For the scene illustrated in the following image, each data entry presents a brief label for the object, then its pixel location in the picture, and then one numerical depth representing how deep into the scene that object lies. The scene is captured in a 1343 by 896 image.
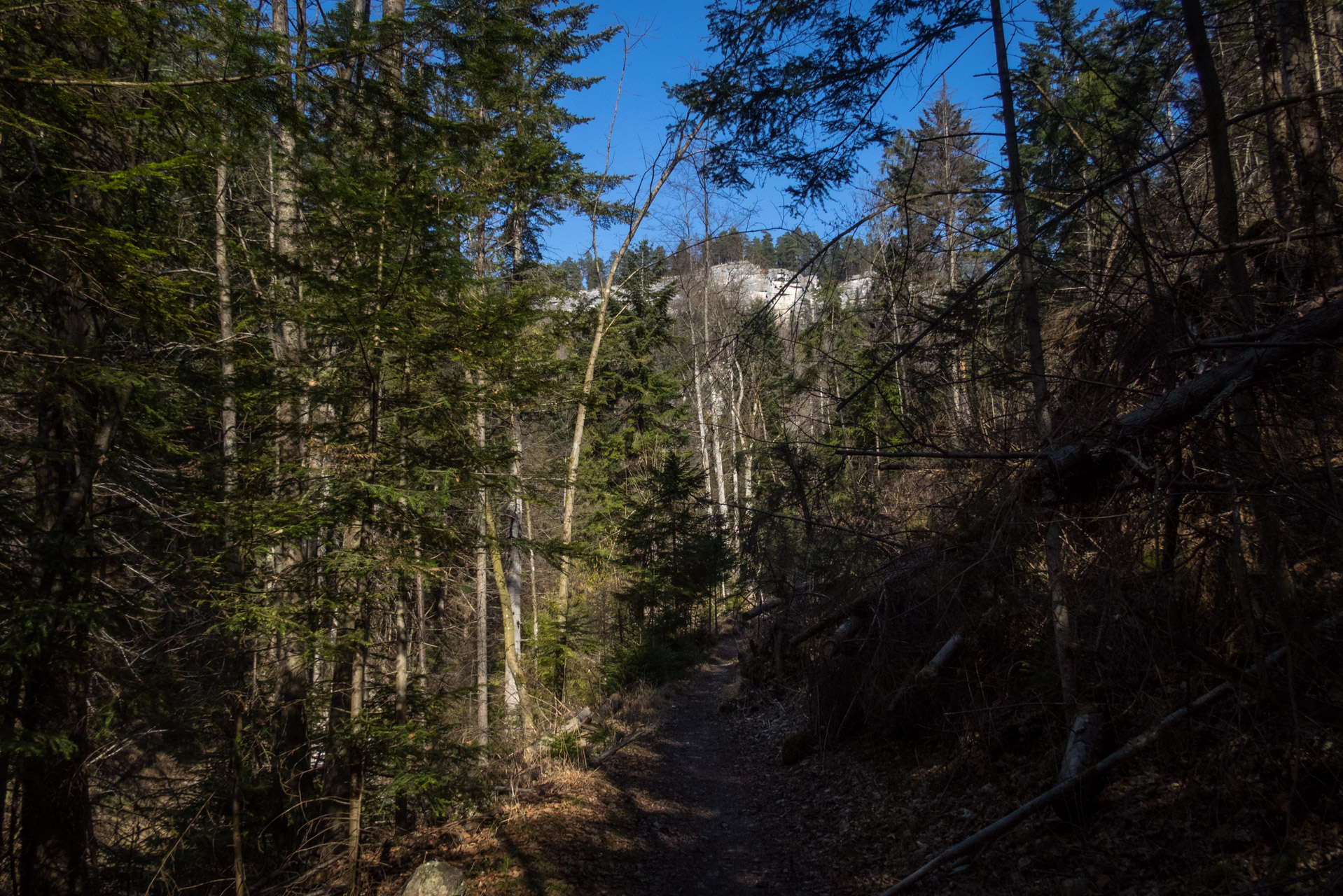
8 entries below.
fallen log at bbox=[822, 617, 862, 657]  9.34
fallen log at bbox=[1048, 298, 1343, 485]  2.83
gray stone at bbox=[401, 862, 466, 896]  5.52
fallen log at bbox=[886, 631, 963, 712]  7.78
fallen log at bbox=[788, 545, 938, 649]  6.09
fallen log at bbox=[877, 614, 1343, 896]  4.63
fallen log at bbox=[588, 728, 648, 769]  10.21
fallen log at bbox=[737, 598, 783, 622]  13.56
